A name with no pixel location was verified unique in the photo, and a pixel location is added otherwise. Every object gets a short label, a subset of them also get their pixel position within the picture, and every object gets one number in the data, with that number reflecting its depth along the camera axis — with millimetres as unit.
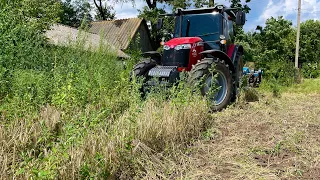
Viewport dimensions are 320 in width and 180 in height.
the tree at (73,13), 27957
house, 19204
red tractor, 4648
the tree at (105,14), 26334
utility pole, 14808
